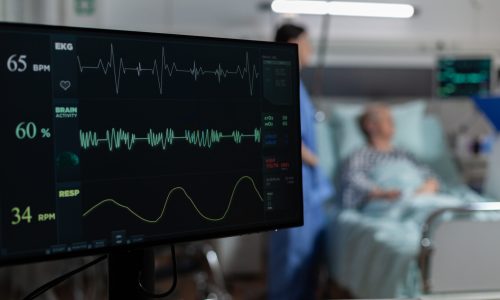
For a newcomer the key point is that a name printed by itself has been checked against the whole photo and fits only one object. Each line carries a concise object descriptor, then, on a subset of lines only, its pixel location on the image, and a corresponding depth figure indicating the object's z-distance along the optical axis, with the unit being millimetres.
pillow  3619
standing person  2758
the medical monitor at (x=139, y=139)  852
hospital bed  2180
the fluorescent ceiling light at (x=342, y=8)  3279
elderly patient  3254
